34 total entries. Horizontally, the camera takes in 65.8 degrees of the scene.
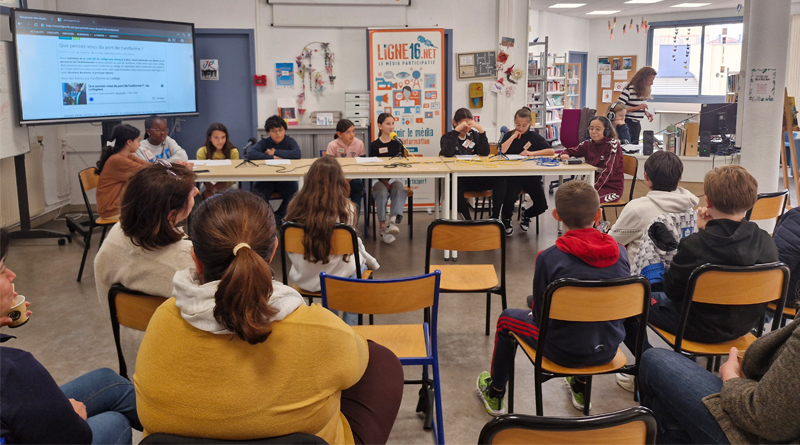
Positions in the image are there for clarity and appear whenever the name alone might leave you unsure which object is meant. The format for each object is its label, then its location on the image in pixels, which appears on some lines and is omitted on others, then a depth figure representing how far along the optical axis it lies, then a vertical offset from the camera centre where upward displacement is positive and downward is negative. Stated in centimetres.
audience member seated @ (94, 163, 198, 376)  207 -38
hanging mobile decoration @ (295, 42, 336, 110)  676 +64
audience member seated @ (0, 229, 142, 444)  129 -59
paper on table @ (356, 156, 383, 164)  536 -28
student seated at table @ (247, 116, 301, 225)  585 -20
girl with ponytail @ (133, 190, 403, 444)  122 -46
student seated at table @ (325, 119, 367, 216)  569 -18
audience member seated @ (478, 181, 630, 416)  219 -51
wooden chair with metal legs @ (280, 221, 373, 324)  303 -55
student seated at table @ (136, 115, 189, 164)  585 -14
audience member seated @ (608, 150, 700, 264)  314 -37
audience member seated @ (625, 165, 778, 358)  229 -45
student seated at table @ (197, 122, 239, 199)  582 -17
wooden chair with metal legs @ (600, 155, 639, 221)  523 -32
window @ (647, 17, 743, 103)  1228 +142
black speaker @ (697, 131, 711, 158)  579 -18
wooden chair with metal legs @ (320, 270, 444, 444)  220 -63
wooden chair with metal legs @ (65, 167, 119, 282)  453 -45
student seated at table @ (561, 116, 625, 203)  511 -24
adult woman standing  727 +36
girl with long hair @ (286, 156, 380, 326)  302 -45
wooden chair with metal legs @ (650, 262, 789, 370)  219 -56
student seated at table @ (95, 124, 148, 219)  460 -30
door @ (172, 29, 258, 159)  681 +40
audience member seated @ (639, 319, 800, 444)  139 -70
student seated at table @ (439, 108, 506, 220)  560 -19
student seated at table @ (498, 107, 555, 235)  573 -23
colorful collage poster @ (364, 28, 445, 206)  668 +47
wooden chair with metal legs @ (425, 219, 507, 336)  308 -58
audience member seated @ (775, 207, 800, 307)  271 -52
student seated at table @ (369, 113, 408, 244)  554 -54
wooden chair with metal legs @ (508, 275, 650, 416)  207 -59
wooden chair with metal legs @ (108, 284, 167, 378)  206 -60
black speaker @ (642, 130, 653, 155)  597 -14
